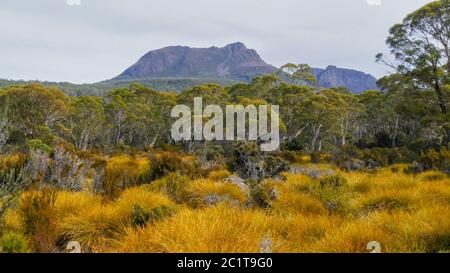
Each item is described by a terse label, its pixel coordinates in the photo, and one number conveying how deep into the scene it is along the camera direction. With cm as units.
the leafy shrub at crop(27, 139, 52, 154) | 1745
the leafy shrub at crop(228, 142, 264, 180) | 1093
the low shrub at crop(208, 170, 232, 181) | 1104
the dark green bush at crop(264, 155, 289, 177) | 1154
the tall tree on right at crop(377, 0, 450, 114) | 1970
